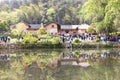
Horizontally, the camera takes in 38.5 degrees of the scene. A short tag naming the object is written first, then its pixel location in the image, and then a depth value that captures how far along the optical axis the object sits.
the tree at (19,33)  22.01
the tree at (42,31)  28.08
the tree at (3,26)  33.13
